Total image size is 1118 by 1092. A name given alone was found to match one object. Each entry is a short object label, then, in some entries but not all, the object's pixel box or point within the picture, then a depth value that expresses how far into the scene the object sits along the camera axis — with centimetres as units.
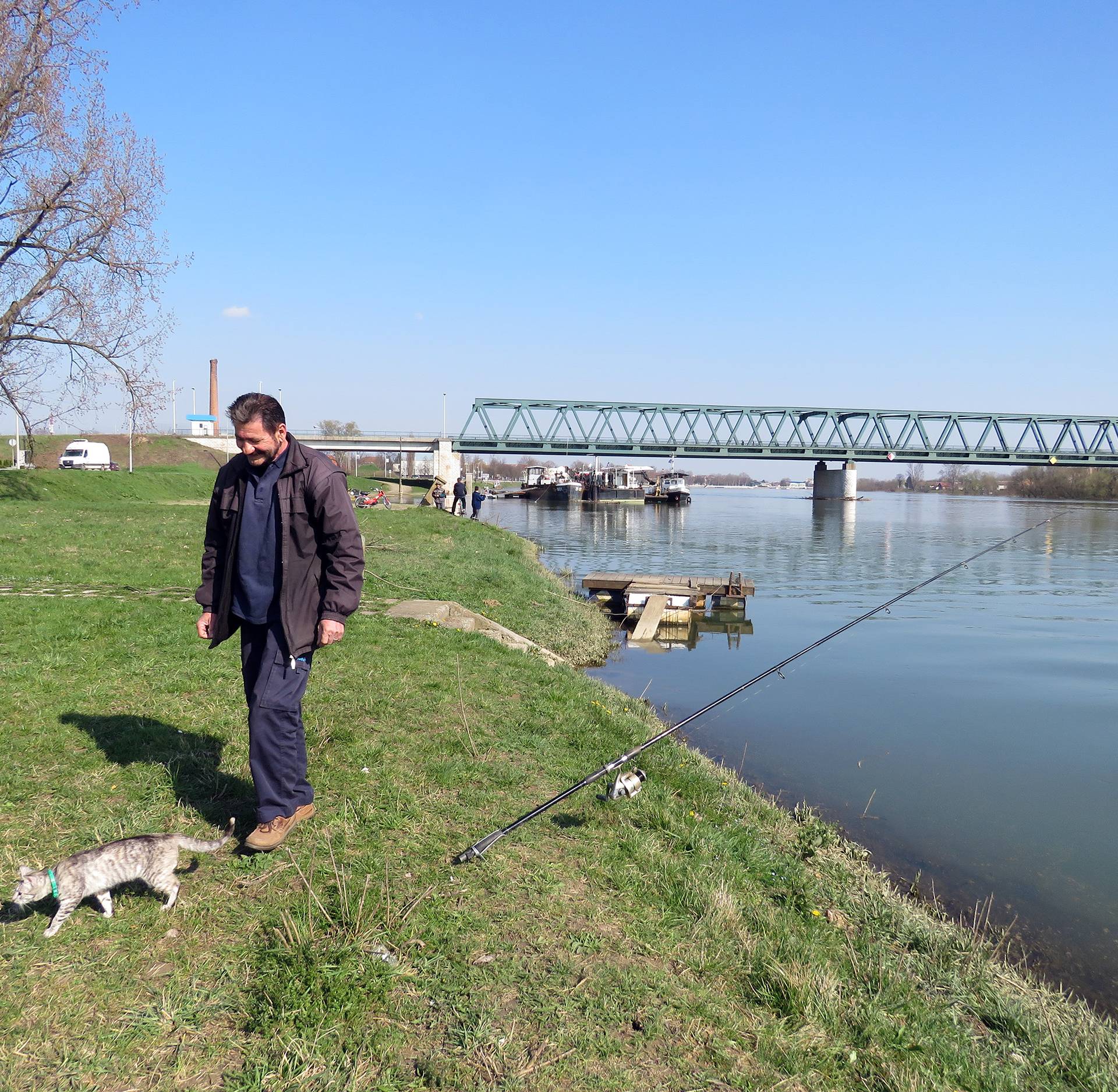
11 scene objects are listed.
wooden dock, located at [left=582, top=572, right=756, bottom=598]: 2000
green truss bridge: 8769
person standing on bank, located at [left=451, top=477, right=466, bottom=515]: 3844
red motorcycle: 3803
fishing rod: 419
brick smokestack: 9975
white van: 4722
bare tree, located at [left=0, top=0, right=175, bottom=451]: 2122
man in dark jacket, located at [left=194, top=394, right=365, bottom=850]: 408
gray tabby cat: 341
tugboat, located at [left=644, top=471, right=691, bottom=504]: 8825
